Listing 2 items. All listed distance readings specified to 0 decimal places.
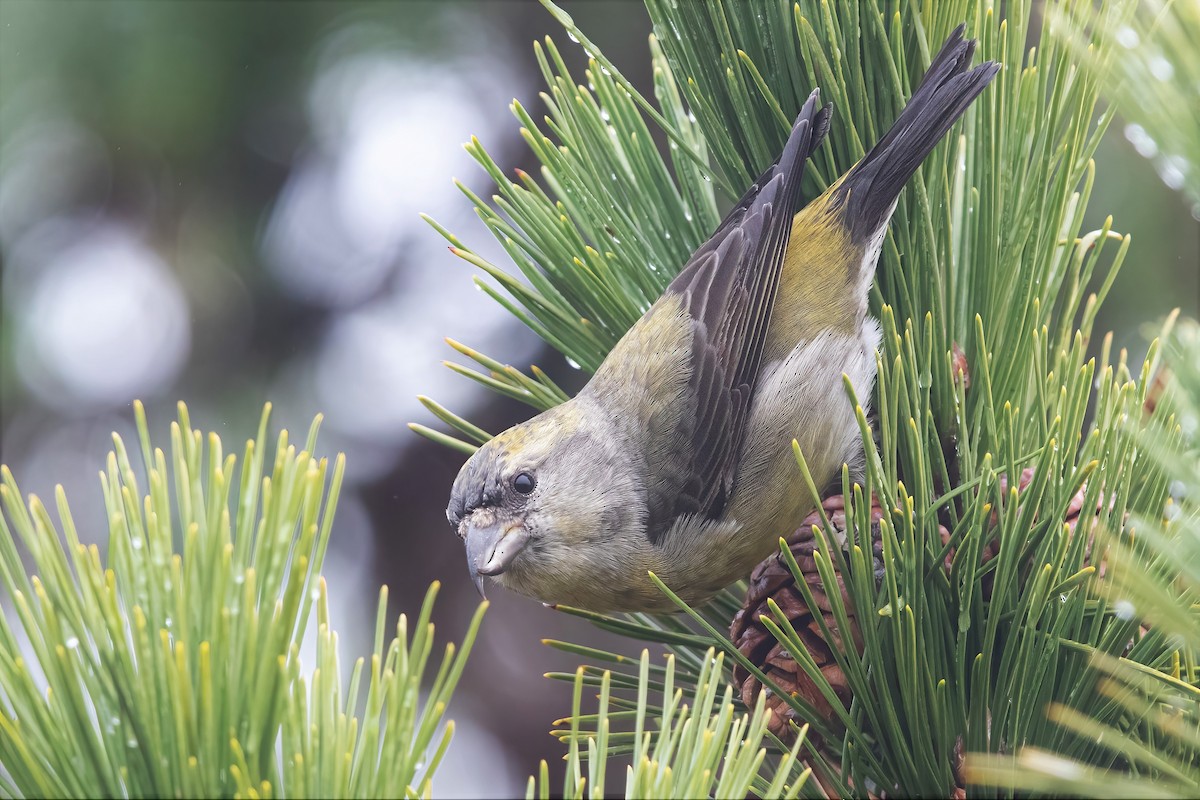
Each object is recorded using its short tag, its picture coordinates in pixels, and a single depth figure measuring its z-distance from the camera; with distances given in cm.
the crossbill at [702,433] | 440
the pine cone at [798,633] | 435
